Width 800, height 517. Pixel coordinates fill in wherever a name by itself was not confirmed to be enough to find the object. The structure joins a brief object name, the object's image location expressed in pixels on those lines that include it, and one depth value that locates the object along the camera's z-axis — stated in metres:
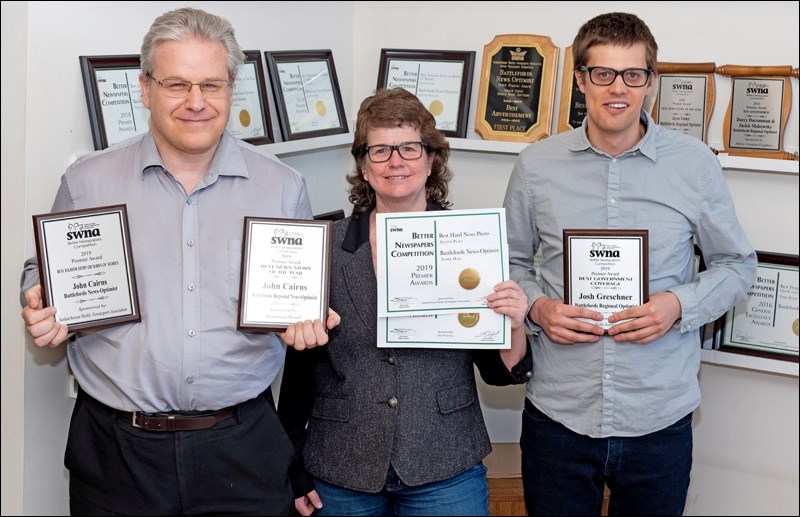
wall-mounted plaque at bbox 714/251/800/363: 3.01
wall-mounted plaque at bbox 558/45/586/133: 3.23
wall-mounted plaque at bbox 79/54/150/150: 2.47
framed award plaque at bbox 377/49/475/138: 3.45
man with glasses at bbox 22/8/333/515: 2.02
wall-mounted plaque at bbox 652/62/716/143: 3.07
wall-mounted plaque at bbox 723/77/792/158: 2.98
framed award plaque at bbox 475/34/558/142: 3.29
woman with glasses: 2.14
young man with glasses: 2.26
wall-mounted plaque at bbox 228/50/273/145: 3.01
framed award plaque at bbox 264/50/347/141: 3.21
